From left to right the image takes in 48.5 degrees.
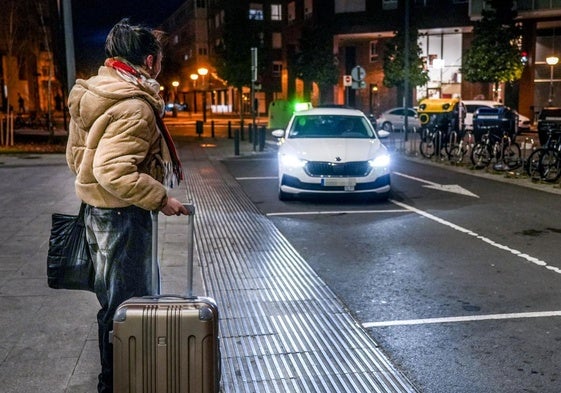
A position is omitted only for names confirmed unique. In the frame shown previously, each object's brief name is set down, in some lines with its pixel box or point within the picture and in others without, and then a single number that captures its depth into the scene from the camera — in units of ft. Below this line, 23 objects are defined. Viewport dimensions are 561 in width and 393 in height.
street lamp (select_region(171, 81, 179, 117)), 196.38
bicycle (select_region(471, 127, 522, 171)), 50.67
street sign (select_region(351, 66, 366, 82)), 76.74
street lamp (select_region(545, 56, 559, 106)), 114.51
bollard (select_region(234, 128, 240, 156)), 64.67
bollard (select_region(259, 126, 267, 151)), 70.38
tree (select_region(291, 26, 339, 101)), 146.61
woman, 9.62
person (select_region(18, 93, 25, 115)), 164.55
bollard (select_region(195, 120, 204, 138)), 96.43
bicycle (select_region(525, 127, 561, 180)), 43.70
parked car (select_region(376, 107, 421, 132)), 108.78
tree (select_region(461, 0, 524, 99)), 111.04
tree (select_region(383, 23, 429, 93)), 124.88
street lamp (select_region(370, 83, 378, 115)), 159.12
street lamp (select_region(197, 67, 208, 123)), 162.38
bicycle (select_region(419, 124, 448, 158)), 59.82
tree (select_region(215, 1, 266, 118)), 189.78
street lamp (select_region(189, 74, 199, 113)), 284.00
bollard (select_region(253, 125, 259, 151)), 70.23
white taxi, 34.12
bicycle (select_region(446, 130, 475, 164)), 57.08
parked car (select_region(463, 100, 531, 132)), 92.45
